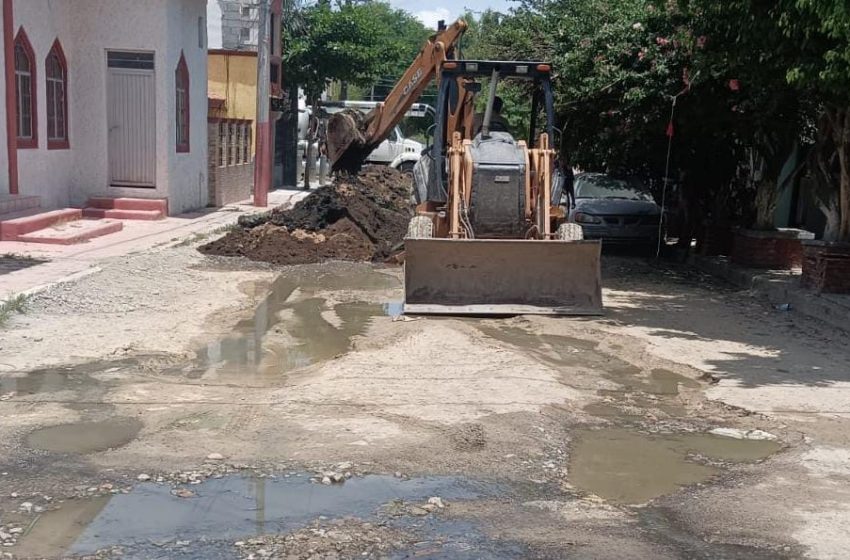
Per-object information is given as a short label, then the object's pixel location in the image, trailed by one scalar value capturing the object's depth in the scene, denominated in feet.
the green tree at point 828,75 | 29.32
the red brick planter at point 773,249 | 48.19
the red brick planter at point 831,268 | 38.78
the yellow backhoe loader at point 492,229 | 35.45
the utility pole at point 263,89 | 73.92
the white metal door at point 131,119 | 63.10
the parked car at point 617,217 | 56.24
